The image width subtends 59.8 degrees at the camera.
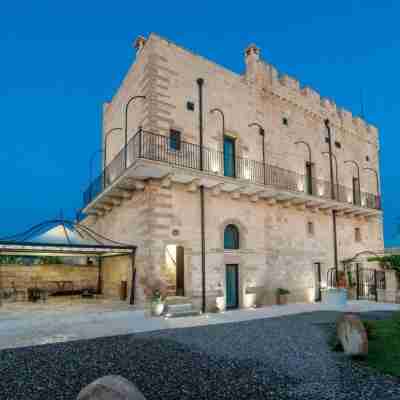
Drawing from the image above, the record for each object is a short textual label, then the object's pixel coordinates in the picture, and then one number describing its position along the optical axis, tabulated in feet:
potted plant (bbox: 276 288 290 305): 50.01
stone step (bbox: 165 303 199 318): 36.52
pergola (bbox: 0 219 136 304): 38.11
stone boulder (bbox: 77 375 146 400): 10.75
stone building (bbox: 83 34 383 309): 42.11
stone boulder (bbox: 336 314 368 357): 20.83
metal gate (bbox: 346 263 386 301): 58.90
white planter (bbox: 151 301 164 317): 36.29
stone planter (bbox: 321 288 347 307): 47.42
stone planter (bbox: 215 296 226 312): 43.67
